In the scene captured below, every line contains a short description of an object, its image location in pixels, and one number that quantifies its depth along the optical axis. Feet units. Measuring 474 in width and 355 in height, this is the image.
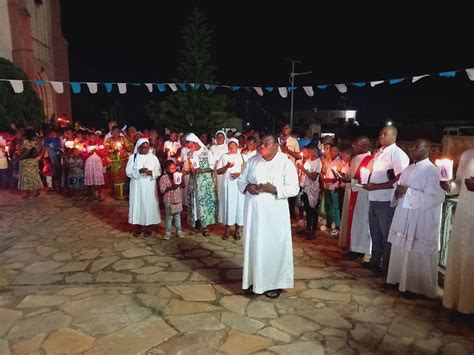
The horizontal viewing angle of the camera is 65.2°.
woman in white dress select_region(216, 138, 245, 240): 24.32
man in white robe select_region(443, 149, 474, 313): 13.62
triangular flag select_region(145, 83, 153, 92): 43.25
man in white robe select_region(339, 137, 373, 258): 20.39
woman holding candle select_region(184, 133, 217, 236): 24.81
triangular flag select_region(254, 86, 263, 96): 45.50
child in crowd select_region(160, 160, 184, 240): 23.57
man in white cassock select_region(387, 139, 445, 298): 15.29
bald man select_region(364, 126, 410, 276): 17.43
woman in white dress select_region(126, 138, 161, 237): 23.81
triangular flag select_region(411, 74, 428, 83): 33.11
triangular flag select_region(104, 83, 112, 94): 43.11
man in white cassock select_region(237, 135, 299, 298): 15.55
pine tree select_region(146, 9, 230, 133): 57.98
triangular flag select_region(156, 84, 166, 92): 45.21
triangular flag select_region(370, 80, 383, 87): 35.62
